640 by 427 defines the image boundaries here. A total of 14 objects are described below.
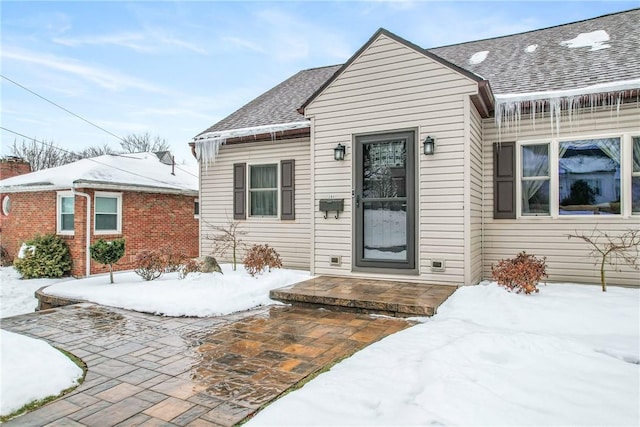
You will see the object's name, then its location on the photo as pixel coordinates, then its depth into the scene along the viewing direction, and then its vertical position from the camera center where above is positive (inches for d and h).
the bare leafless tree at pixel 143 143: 1200.2 +246.6
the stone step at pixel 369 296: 168.4 -37.1
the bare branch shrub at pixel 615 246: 212.5 -13.8
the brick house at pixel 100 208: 396.2 +12.6
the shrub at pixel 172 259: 278.6 -30.0
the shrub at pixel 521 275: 183.8 -26.8
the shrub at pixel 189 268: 252.5 -33.4
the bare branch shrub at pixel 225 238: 326.0 -16.7
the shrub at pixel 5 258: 461.1 -49.3
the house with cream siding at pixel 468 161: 213.6 +36.7
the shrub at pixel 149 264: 257.9 -31.0
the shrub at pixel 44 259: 391.9 -42.8
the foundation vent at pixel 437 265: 213.0 -25.4
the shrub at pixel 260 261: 245.9 -27.3
